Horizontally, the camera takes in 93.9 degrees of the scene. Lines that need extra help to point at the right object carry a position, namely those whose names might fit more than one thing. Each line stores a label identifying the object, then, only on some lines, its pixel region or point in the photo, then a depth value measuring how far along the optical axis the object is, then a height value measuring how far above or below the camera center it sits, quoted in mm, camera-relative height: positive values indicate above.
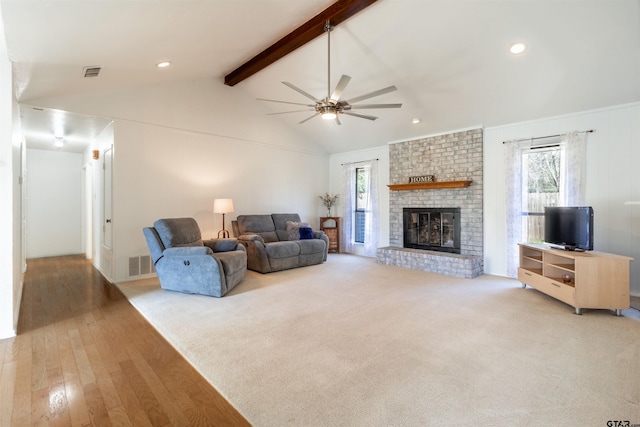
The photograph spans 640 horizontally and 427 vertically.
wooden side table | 7609 -541
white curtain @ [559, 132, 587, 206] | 4336 +599
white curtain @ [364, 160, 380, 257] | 7066 -127
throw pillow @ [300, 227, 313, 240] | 6234 -486
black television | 3668 -228
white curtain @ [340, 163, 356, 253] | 7633 +173
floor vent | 4859 -924
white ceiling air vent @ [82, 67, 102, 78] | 3456 +1640
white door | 4820 +94
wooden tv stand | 3303 -821
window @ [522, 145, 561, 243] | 4637 +379
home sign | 5977 +642
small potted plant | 7966 +235
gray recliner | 3902 -725
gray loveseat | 5344 -654
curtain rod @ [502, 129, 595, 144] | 4316 +1155
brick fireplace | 5371 +292
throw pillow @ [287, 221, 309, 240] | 6254 -408
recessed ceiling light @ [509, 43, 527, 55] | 3535 +1945
